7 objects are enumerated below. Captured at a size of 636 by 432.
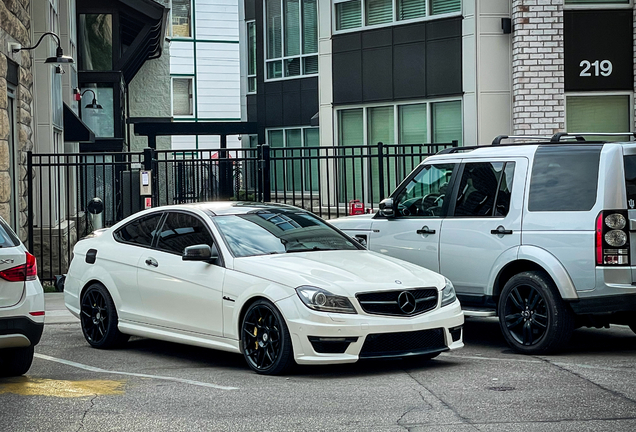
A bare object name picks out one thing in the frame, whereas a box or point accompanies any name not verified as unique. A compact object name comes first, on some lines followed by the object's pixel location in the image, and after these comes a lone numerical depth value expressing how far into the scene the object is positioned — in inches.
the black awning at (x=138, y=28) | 1208.2
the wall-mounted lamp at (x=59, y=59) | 634.1
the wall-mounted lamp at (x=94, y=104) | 1079.3
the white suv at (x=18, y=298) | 313.0
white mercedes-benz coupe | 317.4
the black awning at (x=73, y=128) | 845.8
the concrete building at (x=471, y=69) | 685.9
